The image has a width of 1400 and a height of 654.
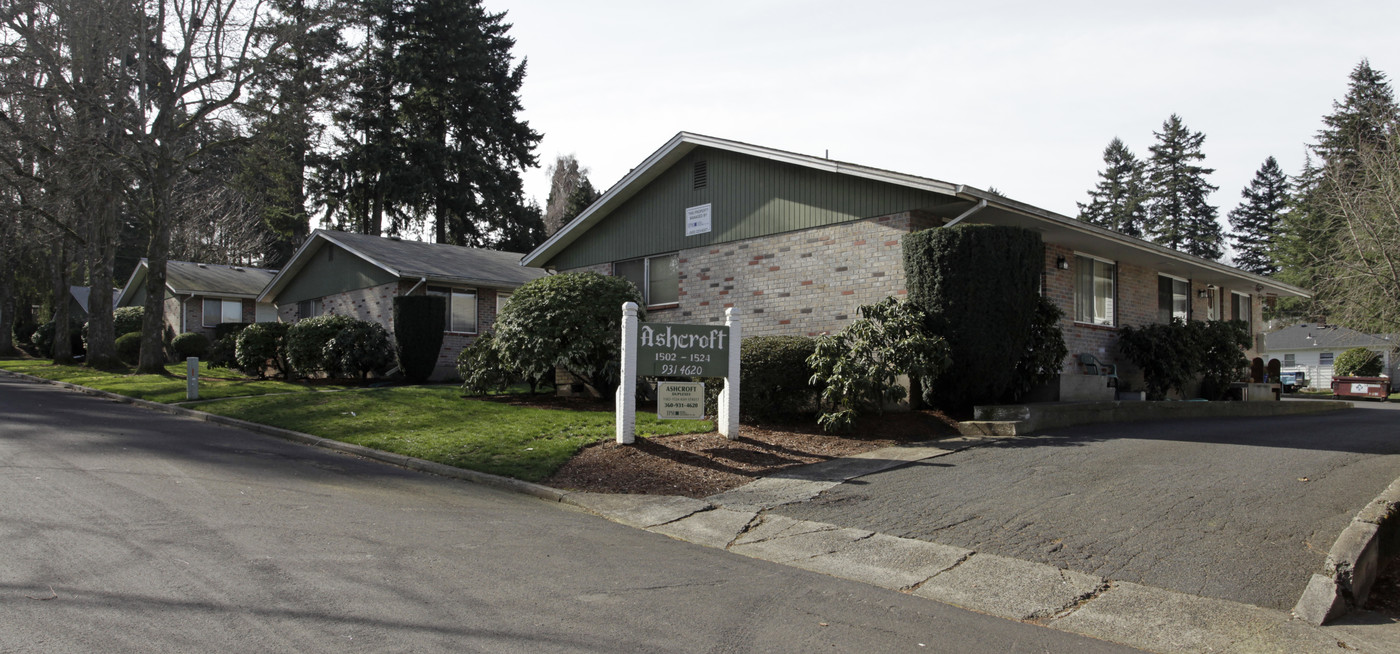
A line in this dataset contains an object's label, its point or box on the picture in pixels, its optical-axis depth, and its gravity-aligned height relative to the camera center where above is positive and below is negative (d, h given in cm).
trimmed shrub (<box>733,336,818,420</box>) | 1232 -25
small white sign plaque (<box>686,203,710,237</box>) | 1734 +298
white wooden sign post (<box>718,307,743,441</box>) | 1142 -45
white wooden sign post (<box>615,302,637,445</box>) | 1095 -37
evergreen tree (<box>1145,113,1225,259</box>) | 6494 +1333
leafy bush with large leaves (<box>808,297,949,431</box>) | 1178 +3
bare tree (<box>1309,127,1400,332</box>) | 2711 +433
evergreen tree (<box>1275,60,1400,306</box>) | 4553 +1069
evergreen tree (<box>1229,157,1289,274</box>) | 6644 +1246
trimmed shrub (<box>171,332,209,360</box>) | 3191 +37
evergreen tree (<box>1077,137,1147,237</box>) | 6688 +1438
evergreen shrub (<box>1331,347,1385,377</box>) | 3550 +28
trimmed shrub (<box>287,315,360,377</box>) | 2292 +39
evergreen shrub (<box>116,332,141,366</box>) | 3275 +30
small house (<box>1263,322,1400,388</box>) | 4297 +121
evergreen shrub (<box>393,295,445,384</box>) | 2262 +63
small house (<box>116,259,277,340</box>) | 3422 +234
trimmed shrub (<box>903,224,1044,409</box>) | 1216 +103
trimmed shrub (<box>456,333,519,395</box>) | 1706 -23
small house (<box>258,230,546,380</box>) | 2459 +242
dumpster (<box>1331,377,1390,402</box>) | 3114 -68
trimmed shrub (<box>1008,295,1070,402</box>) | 1357 +21
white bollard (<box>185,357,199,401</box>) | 1850 -60
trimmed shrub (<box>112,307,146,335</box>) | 3650 +145
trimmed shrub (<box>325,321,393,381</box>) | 2244 +16
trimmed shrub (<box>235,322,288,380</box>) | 2448 +25
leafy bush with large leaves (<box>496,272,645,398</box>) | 1553 +58
